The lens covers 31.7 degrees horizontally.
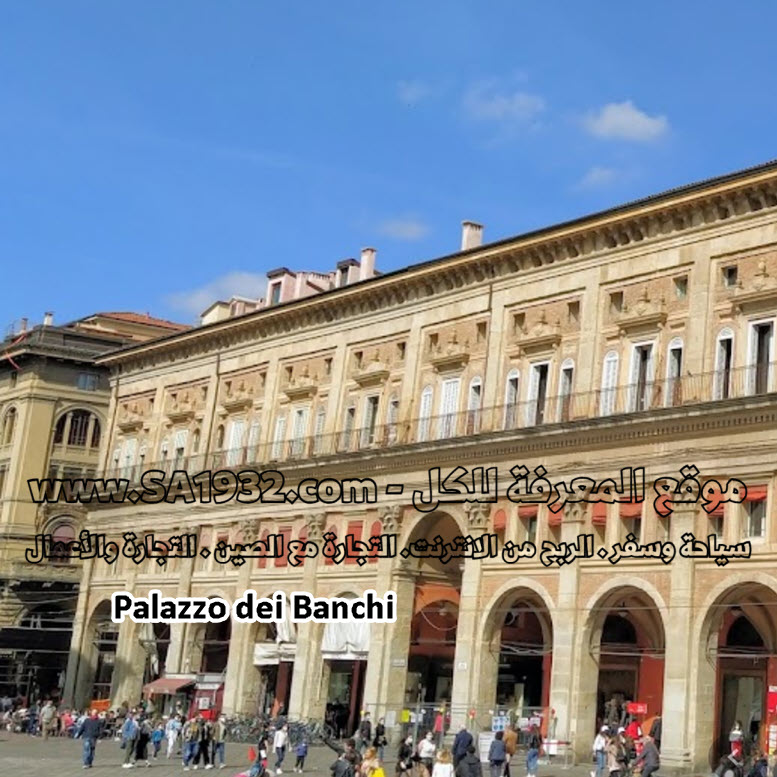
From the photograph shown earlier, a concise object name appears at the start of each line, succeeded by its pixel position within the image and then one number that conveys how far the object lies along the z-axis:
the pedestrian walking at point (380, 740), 36.50
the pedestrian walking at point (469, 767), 25.06
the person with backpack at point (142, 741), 35.09
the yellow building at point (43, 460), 65.56
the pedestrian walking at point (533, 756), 30.77
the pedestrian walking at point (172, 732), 39.11
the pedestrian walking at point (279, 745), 34.03
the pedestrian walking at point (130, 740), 34.75
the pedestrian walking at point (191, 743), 34.50
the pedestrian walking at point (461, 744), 26.53
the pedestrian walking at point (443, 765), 23.06
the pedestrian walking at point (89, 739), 34.31
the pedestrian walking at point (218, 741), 35.41
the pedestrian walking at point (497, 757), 28.89
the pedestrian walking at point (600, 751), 31.61
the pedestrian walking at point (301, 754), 34.62
